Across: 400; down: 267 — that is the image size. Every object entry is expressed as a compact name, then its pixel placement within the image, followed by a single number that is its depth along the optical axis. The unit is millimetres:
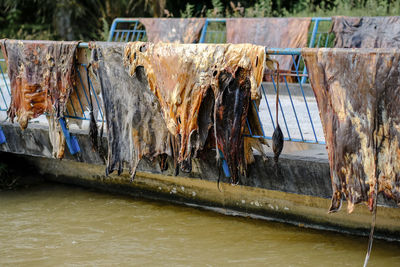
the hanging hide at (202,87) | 8747
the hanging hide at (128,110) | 10078
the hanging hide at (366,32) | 14612
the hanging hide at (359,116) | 7546
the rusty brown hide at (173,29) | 17662
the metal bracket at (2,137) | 13167
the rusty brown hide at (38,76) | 10862
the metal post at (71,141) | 11612
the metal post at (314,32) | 16196
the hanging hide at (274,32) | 16080
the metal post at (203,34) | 17693
